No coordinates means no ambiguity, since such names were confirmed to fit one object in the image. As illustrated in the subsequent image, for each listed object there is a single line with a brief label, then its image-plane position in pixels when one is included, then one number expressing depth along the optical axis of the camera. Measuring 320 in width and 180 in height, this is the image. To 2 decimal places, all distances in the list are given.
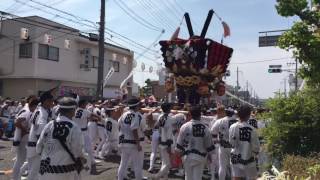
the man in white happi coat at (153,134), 13.11
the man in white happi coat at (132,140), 10.52
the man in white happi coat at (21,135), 9.70
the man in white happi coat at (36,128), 9.01
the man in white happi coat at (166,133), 11.84
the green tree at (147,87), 69.88
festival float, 15.58
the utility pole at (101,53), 24.17
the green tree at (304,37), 8.78
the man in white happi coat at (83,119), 12.91
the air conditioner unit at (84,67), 37.65
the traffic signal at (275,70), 54.27
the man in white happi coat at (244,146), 8.20
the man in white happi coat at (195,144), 8.74
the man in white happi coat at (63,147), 6.60
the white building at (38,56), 31.95
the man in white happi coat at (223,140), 10.55
